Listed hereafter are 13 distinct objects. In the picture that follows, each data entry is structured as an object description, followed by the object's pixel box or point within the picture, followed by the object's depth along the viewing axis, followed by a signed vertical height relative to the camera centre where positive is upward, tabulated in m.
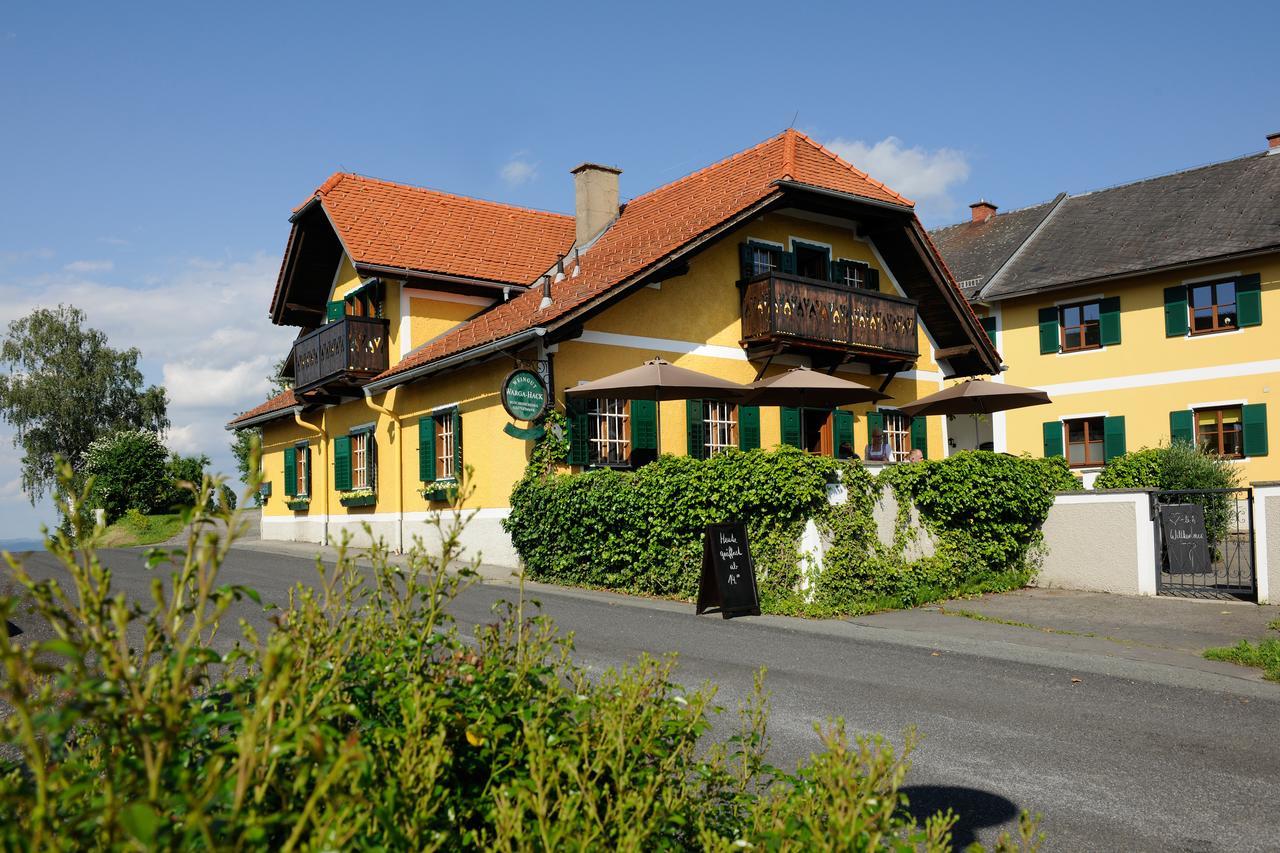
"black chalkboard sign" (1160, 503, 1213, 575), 14.42 -0.86
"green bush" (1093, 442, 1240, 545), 17.81 +0.01
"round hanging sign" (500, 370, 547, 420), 15.96 +1.40
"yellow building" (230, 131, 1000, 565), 17.81 +3.11
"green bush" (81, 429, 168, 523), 32.50 +0.68
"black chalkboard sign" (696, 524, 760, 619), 12.31 -1.02
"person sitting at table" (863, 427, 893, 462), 18.67 +0.51
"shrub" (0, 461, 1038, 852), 1.71 -0.58
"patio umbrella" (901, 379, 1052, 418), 18.47 +1.39
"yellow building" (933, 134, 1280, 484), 24.70 +3.92
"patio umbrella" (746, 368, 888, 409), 16.38 +1.42
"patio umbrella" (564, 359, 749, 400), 15.55 +1.46
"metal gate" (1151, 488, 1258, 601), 14.16 -1.11
